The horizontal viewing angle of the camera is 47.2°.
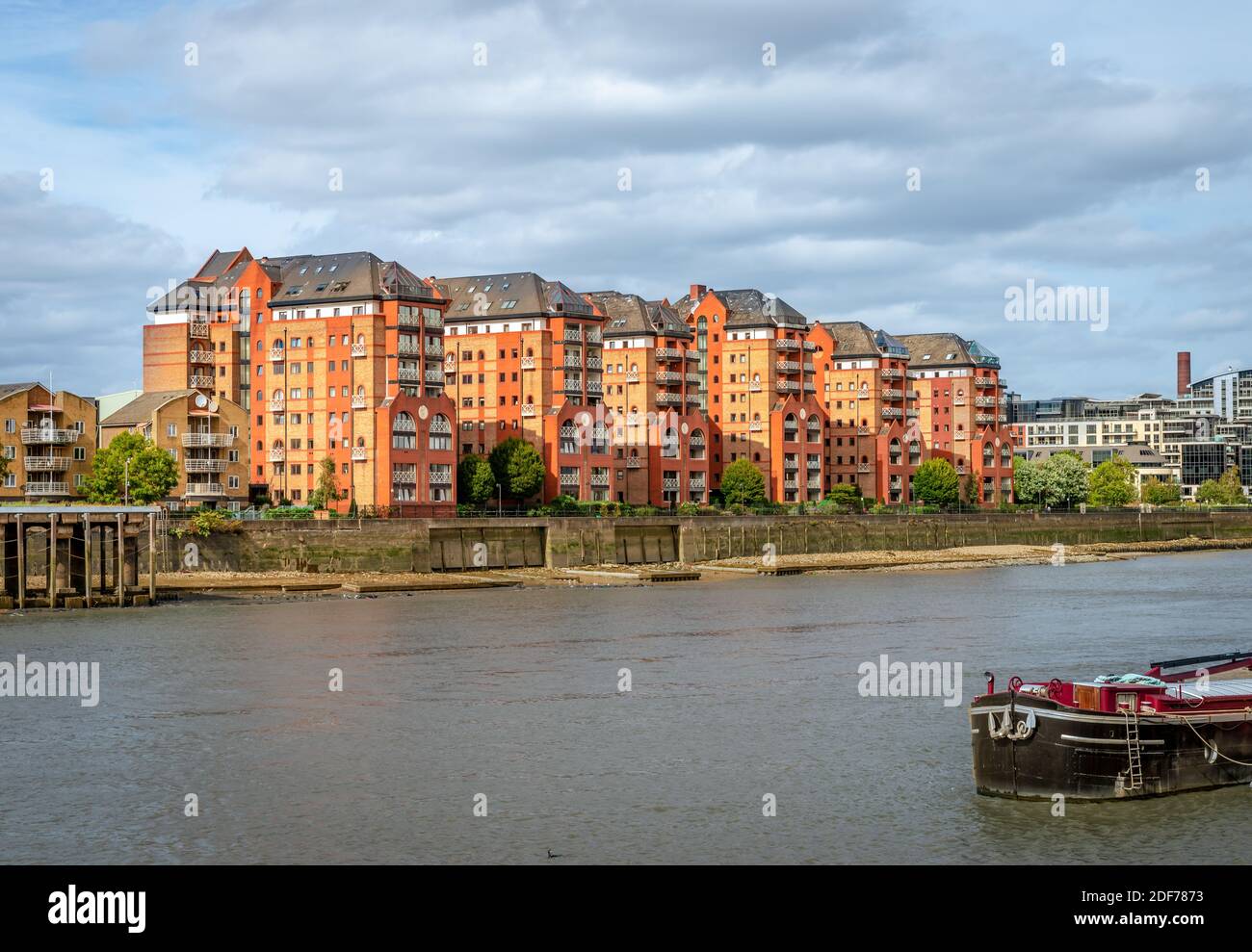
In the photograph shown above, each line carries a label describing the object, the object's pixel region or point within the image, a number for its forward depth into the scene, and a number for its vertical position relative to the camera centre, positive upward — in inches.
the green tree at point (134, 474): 4755.9 +39.3
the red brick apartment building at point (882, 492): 7854.3 -75.5
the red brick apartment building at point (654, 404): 6496.1 +359.2
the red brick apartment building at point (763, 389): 7170.3 +458.4
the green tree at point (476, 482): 5526.6 -0.1
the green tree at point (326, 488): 5083.7 -16.3
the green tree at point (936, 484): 7765.8 -36.3
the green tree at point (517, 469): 5654.5 +52.4
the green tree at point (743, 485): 6766.7 -26.9
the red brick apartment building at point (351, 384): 5191.9 +372.4
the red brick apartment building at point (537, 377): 6048.2 +448.5
